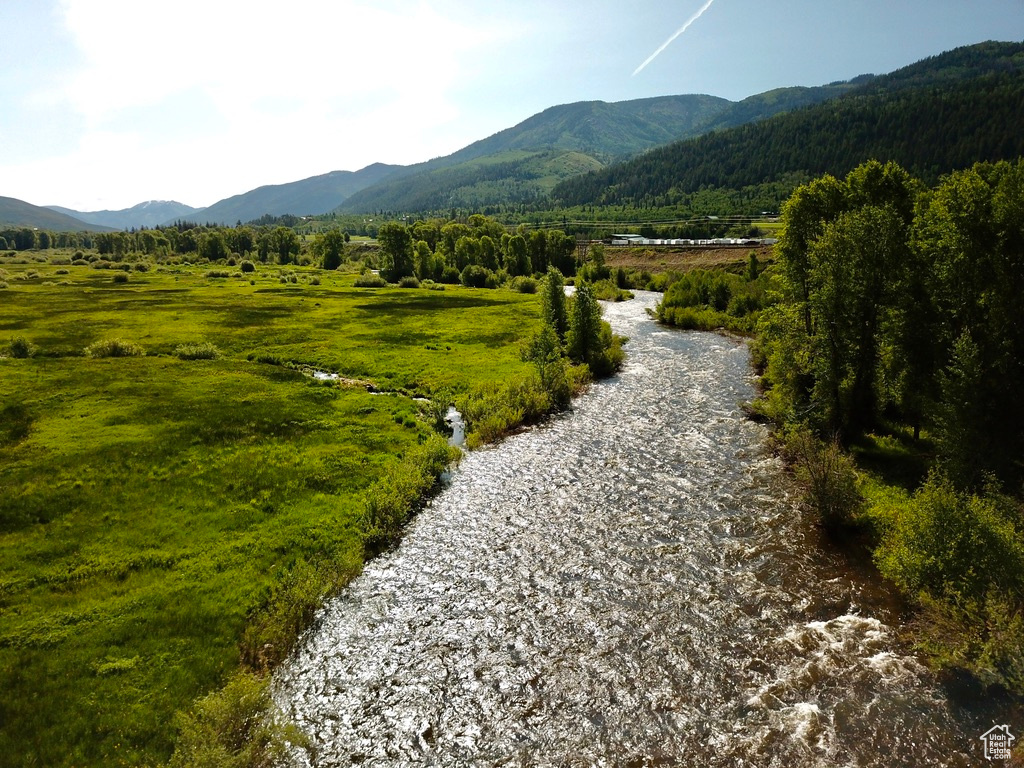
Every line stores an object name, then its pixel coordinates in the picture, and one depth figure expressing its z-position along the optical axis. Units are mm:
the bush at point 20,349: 60531
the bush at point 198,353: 63594
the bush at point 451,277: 158525
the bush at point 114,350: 62000
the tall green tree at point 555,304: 67562
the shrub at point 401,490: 28438
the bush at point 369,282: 138775
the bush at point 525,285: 133250
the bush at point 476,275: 148000
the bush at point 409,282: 142025
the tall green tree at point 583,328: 62000
